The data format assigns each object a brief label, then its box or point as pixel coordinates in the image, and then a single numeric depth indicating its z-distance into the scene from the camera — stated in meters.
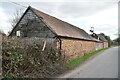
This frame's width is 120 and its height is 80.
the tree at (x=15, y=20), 19.69
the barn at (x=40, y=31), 7.88
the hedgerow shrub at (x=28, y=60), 3.66
